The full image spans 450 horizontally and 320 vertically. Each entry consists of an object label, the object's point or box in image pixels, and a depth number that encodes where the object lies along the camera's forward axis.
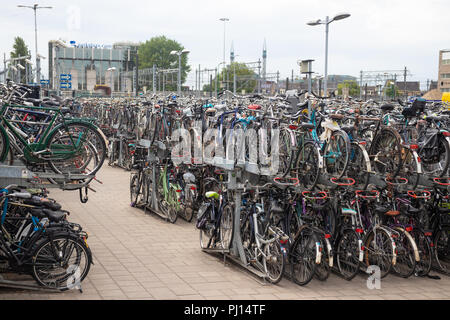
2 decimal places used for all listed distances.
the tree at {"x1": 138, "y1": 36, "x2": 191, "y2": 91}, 80.56
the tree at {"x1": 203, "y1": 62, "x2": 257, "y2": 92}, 62.82
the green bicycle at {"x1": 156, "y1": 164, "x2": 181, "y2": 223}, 9.79
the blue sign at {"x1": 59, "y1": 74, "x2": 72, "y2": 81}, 25.30
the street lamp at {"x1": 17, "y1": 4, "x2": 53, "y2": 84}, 24.37
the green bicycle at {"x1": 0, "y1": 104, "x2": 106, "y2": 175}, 5.83
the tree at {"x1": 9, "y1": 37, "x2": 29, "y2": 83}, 61.53
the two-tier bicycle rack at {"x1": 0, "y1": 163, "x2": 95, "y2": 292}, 5.51
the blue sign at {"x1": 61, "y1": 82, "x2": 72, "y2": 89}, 26.09
